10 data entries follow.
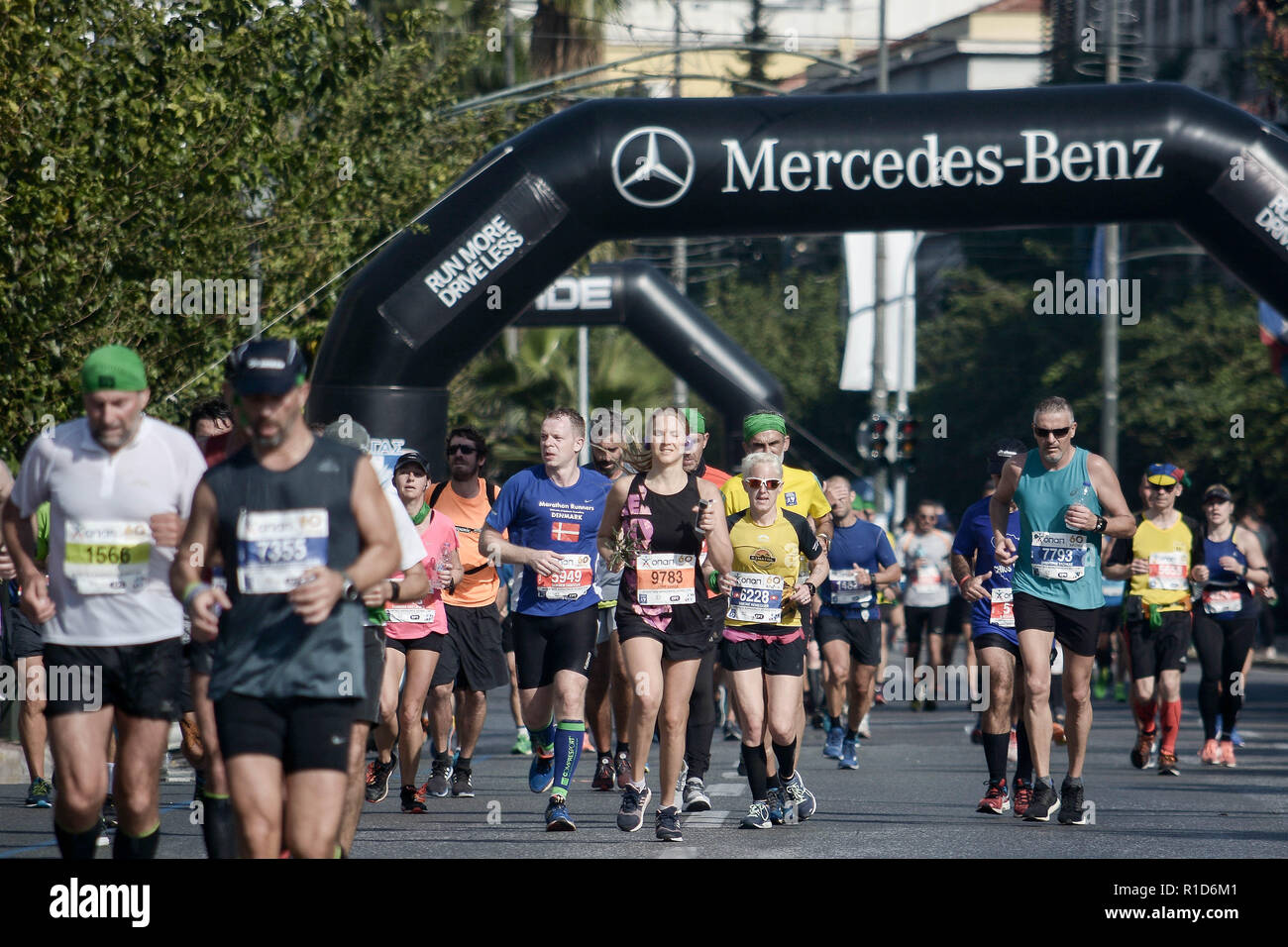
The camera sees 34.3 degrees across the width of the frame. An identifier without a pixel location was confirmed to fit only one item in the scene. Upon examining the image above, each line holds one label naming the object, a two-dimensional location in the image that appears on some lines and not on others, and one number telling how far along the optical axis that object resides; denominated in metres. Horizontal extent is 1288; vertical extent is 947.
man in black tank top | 6.23
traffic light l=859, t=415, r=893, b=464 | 28.50
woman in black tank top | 9.79
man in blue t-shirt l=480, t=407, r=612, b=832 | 10.76
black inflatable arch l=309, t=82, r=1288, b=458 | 13.95
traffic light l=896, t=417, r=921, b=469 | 28.66
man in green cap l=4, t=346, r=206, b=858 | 7.24
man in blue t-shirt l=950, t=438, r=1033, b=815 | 11.08
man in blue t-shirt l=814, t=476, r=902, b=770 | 14.91
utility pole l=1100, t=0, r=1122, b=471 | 30.91
